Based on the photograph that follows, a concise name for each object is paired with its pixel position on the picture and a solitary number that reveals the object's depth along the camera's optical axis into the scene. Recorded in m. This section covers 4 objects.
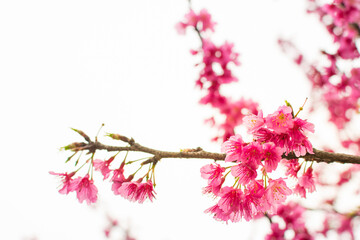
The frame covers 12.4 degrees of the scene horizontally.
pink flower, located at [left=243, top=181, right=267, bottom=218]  1.37
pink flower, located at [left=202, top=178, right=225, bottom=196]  1.38
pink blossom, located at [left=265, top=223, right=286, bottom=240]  1.89
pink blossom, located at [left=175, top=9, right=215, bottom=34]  2.14
